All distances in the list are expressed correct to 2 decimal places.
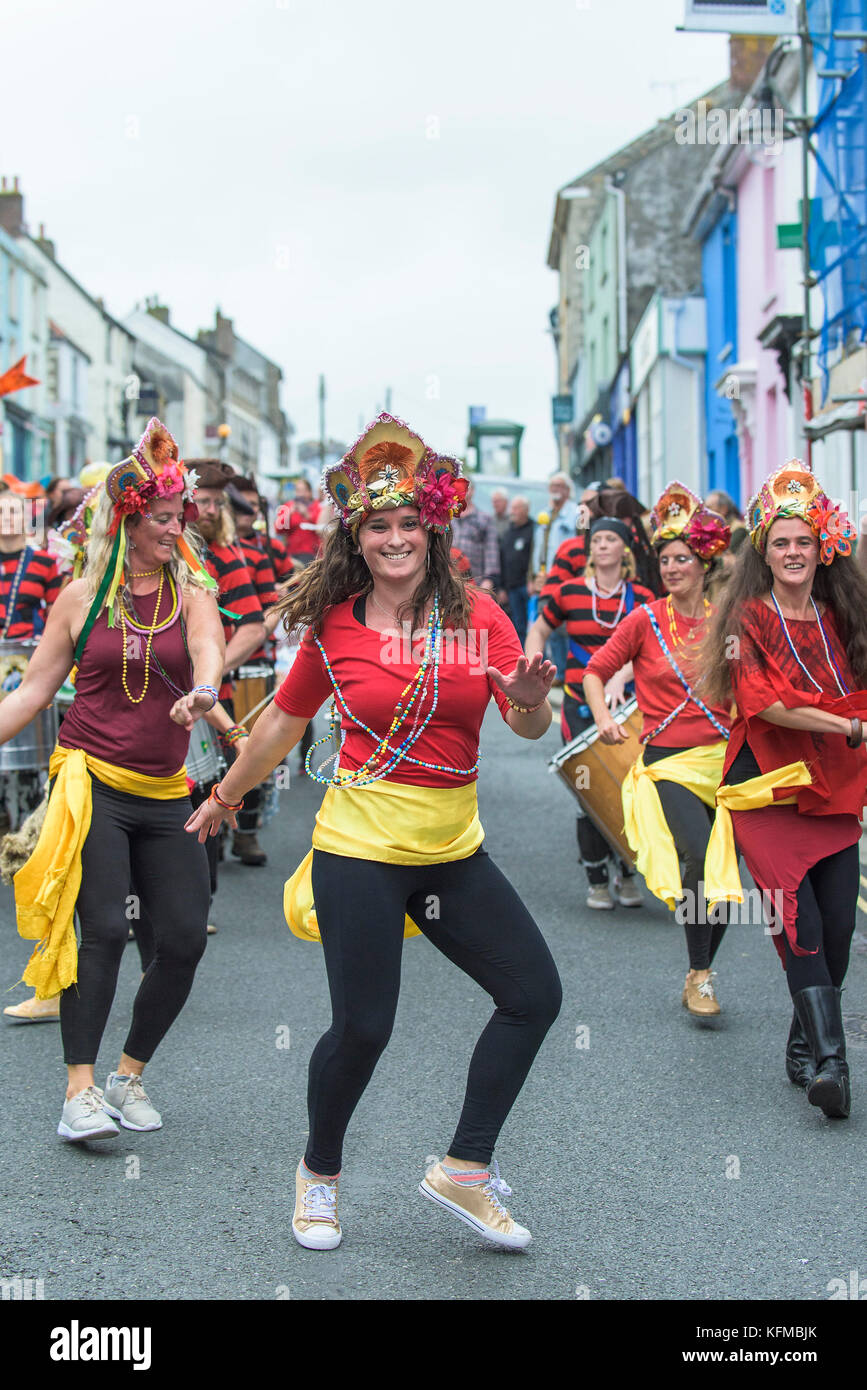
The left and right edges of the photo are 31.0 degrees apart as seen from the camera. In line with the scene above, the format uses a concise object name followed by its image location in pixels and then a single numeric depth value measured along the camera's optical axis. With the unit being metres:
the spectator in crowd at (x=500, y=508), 20.59
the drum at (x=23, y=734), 7.73
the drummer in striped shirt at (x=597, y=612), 7.99
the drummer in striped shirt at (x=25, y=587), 8.84
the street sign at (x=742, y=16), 13.33
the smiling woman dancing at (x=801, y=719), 4.84
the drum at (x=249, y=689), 8.60
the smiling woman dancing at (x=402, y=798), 3.69
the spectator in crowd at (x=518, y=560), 18.00
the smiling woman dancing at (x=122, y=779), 4.62
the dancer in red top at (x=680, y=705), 6.06
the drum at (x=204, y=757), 5.39
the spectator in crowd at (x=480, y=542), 17.38
